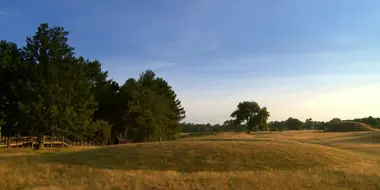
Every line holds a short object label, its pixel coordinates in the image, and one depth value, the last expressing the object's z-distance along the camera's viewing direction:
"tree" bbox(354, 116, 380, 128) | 140.52
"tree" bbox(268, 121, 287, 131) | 178.43
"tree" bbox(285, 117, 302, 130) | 171.05
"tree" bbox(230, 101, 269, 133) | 132.38
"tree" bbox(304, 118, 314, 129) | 185.65
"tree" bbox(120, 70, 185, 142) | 67.06
